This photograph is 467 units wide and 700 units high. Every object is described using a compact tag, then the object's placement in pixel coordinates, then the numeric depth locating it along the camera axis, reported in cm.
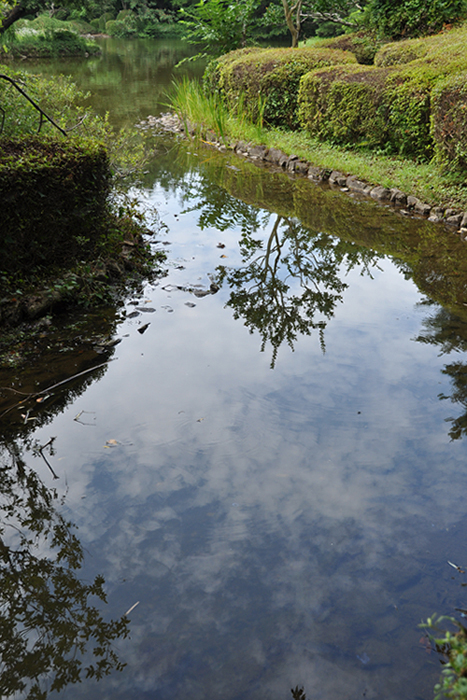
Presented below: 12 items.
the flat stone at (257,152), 986
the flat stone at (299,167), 888
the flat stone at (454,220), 631
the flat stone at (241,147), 1027
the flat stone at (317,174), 844
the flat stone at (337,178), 810
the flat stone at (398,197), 714
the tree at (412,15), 1152
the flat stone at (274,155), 947
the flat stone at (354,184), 777
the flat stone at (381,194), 737
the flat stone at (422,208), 675
